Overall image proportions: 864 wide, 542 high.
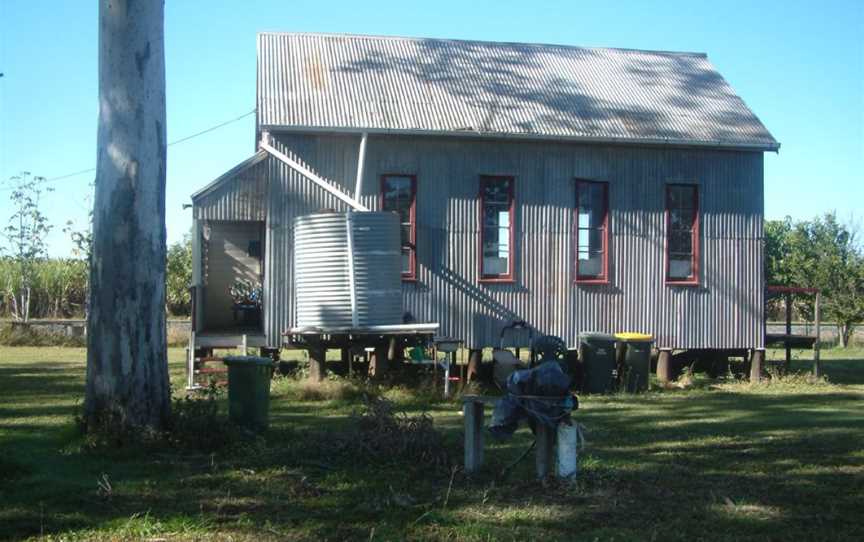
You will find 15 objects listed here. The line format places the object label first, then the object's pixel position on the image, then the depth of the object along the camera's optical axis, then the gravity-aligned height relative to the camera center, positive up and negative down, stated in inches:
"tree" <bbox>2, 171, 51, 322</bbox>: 1470.2 +67.3
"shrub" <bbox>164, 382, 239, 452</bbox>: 404.8 -52.2
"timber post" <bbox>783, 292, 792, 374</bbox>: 836.9 -33.3
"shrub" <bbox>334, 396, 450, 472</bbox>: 367.9 -51.7
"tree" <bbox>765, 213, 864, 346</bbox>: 1398.9 +54.0
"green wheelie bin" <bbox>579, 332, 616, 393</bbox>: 719.1 -43.3
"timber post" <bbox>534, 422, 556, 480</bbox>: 339.9 -51.4
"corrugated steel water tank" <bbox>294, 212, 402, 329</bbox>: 654.5 +23.8
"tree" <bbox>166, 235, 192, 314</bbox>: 1686.8 +41.2
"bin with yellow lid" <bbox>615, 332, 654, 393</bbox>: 726.5 -42.6
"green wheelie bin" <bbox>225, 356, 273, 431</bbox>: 442.9 -40.4
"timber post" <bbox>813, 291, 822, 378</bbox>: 799.1 -41.5
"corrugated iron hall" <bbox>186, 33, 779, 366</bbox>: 721.6 +84.2
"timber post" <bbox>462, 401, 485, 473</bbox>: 350.3 -47.0
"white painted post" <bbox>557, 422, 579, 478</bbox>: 331.9 -50.3
